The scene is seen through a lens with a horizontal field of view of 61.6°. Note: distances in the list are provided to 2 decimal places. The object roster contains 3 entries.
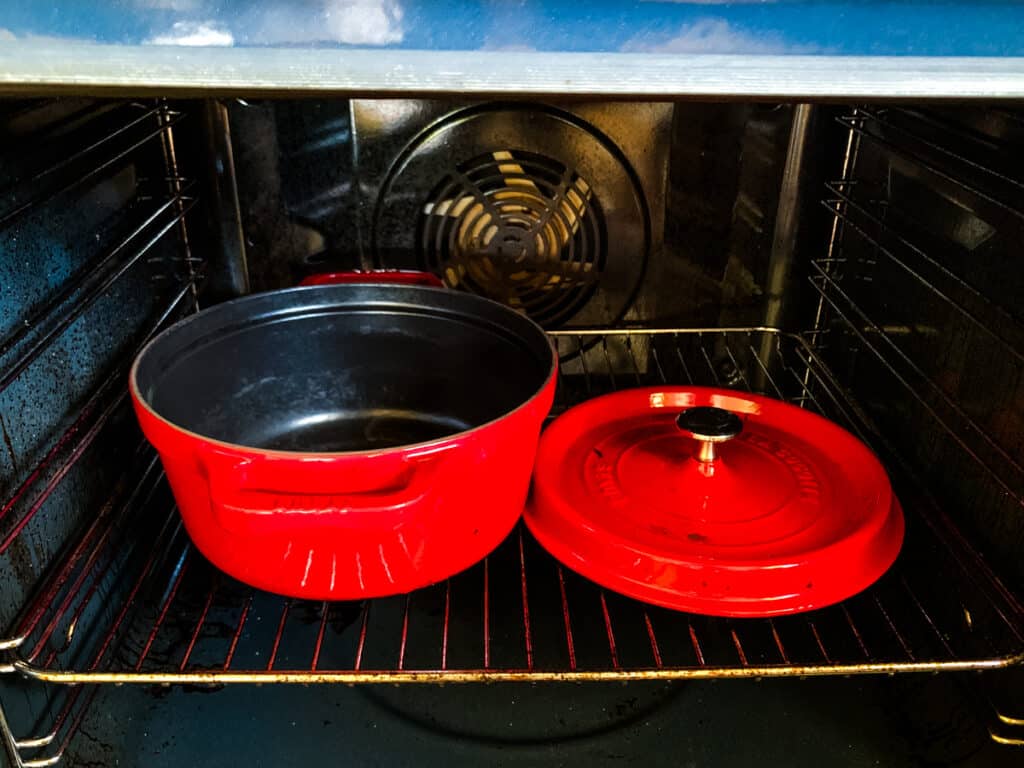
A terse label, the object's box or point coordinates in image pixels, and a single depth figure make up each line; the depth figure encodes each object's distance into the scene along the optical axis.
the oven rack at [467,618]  0.75
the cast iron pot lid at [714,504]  0.68
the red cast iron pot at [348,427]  0.58
